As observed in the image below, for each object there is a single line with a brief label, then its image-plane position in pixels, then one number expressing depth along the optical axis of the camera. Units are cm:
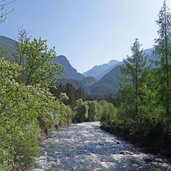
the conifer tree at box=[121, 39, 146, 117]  2786
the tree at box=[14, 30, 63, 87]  1369
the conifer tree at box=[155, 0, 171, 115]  2025
